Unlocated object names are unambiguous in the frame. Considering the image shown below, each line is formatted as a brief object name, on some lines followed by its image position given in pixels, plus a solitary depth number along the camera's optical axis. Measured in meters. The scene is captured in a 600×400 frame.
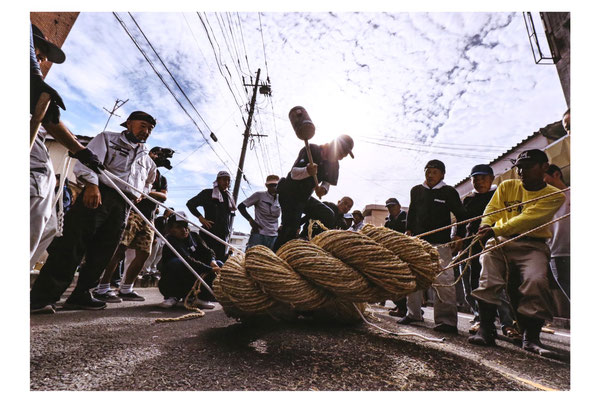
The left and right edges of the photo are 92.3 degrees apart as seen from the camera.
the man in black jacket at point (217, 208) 3.74
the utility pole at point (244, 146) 10.32
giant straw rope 1.13
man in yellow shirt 1.73
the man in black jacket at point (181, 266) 2.85
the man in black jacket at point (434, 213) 2.54
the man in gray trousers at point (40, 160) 1.10
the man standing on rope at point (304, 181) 2.65
